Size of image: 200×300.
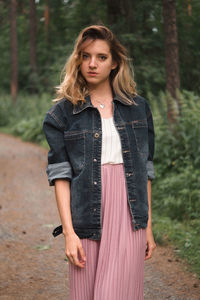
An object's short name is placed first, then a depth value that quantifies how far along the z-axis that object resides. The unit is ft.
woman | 7.90
